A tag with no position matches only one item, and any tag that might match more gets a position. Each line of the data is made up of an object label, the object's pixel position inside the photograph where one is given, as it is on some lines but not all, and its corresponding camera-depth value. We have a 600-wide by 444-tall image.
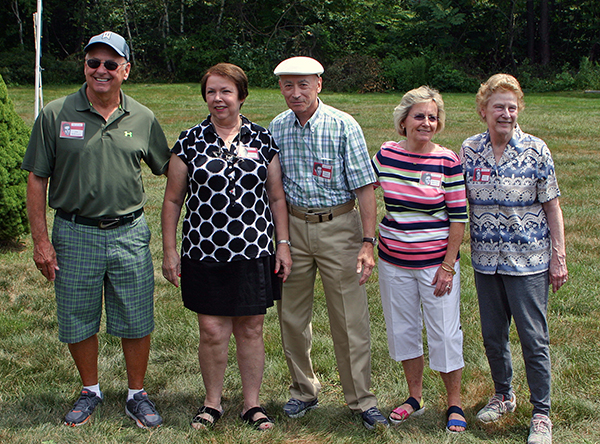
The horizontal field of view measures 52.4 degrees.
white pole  7.24
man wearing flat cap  3.24
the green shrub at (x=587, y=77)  24.97
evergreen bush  5.95
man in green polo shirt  3.14
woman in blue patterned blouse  3.11
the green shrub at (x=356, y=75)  25.67
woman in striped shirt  3.15
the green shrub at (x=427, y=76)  25.94
